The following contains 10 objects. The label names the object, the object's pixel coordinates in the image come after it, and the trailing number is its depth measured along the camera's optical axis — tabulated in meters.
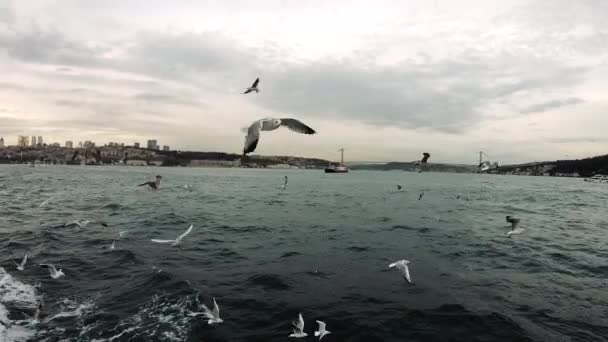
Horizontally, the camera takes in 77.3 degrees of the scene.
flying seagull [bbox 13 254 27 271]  8.78
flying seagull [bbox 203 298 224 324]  6.36
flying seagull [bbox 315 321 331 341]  5.85
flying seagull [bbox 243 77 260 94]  10.03
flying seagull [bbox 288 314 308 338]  5.79
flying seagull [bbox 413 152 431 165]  23.49
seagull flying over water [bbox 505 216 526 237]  14.85
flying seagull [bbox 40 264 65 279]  8.38
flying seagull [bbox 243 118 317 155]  8.50
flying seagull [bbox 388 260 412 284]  8.27
